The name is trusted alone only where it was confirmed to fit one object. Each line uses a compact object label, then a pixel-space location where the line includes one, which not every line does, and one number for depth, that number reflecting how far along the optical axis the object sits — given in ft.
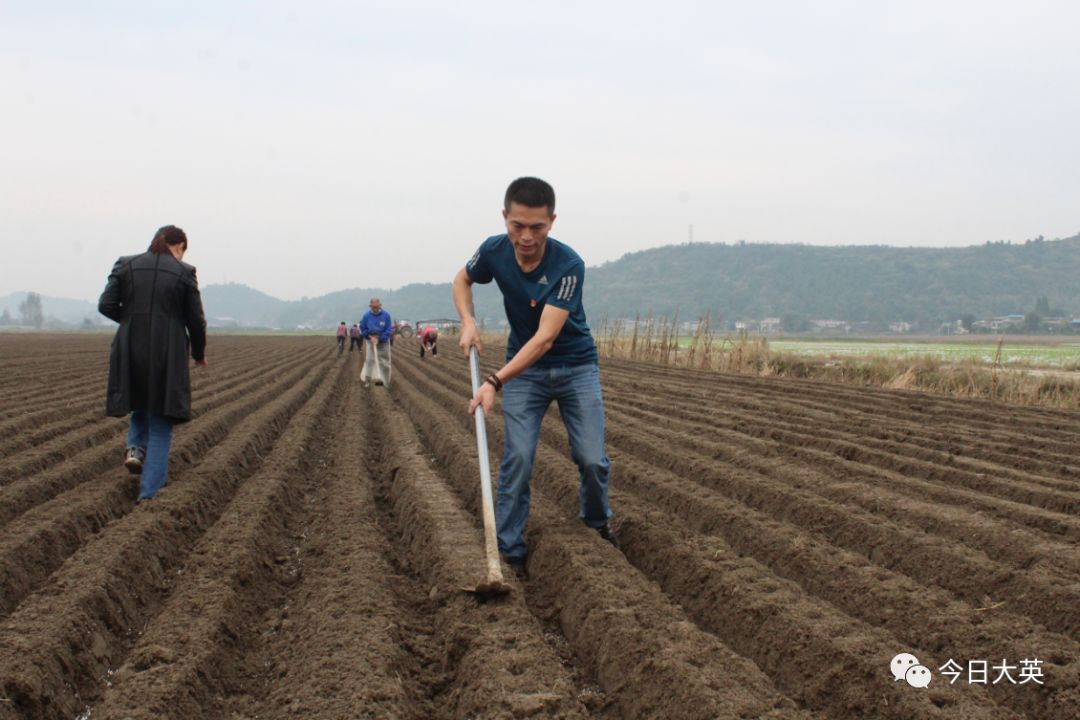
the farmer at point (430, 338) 79.77
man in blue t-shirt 13.50
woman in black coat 18.61
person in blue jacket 45.70
